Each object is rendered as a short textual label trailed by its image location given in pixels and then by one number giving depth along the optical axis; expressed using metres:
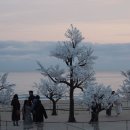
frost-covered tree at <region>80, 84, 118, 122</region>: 20.89
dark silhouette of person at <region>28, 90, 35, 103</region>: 15.32
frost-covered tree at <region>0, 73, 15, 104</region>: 24.80
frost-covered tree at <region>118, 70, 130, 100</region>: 26.47
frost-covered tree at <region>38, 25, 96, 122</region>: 23.61
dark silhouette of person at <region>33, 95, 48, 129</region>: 14.39
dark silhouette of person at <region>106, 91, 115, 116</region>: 26.38
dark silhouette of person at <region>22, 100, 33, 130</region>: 14.38
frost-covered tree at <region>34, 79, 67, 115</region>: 30.79
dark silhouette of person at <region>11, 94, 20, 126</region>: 17.69
